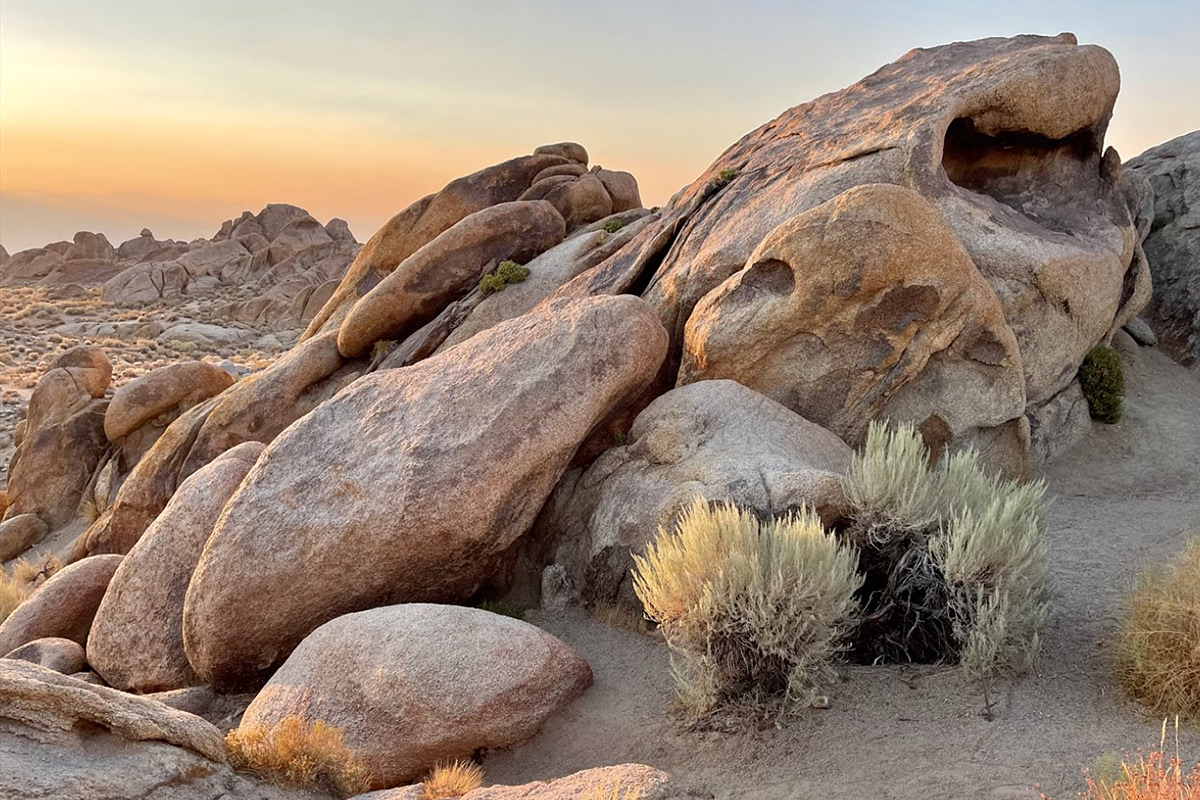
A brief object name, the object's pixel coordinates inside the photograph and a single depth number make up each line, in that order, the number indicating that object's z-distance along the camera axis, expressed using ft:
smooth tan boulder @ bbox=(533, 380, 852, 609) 29.68
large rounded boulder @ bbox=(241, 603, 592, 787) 25.23
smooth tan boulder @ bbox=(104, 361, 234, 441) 68.64
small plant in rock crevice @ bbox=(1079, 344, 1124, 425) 44.91
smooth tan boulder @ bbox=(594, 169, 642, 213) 85.97
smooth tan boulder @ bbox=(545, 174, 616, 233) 78.59
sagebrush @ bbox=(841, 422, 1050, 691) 23.02
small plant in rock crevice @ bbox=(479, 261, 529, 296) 61.72
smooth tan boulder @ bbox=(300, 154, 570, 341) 77.61
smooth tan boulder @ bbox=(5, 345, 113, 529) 70.23
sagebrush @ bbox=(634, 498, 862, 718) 22.40
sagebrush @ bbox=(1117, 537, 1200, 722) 20.40
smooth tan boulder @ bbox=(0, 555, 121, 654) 41.24
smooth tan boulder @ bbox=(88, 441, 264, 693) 35.86
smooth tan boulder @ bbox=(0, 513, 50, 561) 67.10
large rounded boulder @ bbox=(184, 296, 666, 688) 31.83
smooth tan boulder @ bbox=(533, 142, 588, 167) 91.97
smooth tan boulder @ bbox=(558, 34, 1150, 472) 41.60
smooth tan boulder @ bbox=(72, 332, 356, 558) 56.49
